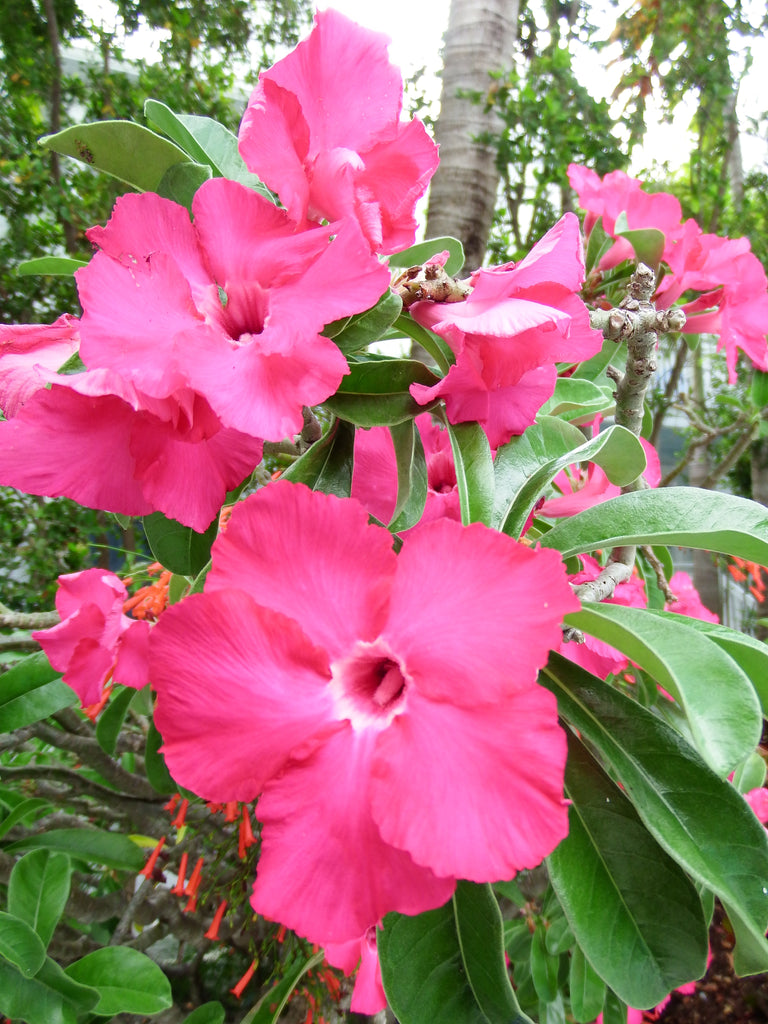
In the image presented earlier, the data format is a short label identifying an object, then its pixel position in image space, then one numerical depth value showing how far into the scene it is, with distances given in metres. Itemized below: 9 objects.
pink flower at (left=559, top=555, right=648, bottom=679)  0.29
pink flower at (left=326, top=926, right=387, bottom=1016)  0.31
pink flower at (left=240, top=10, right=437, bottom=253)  0.18
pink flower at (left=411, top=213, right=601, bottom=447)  0.19
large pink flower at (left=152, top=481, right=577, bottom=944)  0.15
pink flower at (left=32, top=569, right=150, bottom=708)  0.27
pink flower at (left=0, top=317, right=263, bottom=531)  0.17
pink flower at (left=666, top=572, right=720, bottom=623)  0.40
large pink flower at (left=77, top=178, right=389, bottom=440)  0.16
